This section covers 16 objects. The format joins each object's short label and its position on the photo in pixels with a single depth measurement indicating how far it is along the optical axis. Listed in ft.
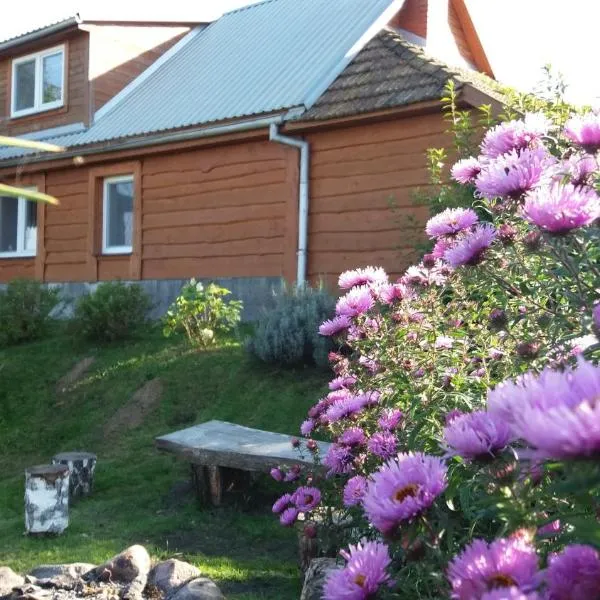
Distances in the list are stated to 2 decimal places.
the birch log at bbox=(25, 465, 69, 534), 18.25
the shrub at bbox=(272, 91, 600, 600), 3.66
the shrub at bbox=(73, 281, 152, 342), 36.47
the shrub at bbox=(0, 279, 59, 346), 39.60
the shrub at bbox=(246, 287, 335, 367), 28.81
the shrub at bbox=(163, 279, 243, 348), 33.37
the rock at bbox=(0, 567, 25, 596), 13.37
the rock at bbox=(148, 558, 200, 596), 13.42
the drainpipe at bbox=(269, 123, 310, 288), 37.32
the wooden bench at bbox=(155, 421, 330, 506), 18.38
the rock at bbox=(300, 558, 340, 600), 11.10
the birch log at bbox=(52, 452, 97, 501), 21.27
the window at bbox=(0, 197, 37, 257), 51.80
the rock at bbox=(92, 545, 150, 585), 13.88
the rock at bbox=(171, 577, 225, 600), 12.76
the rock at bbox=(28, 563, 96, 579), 14.20
